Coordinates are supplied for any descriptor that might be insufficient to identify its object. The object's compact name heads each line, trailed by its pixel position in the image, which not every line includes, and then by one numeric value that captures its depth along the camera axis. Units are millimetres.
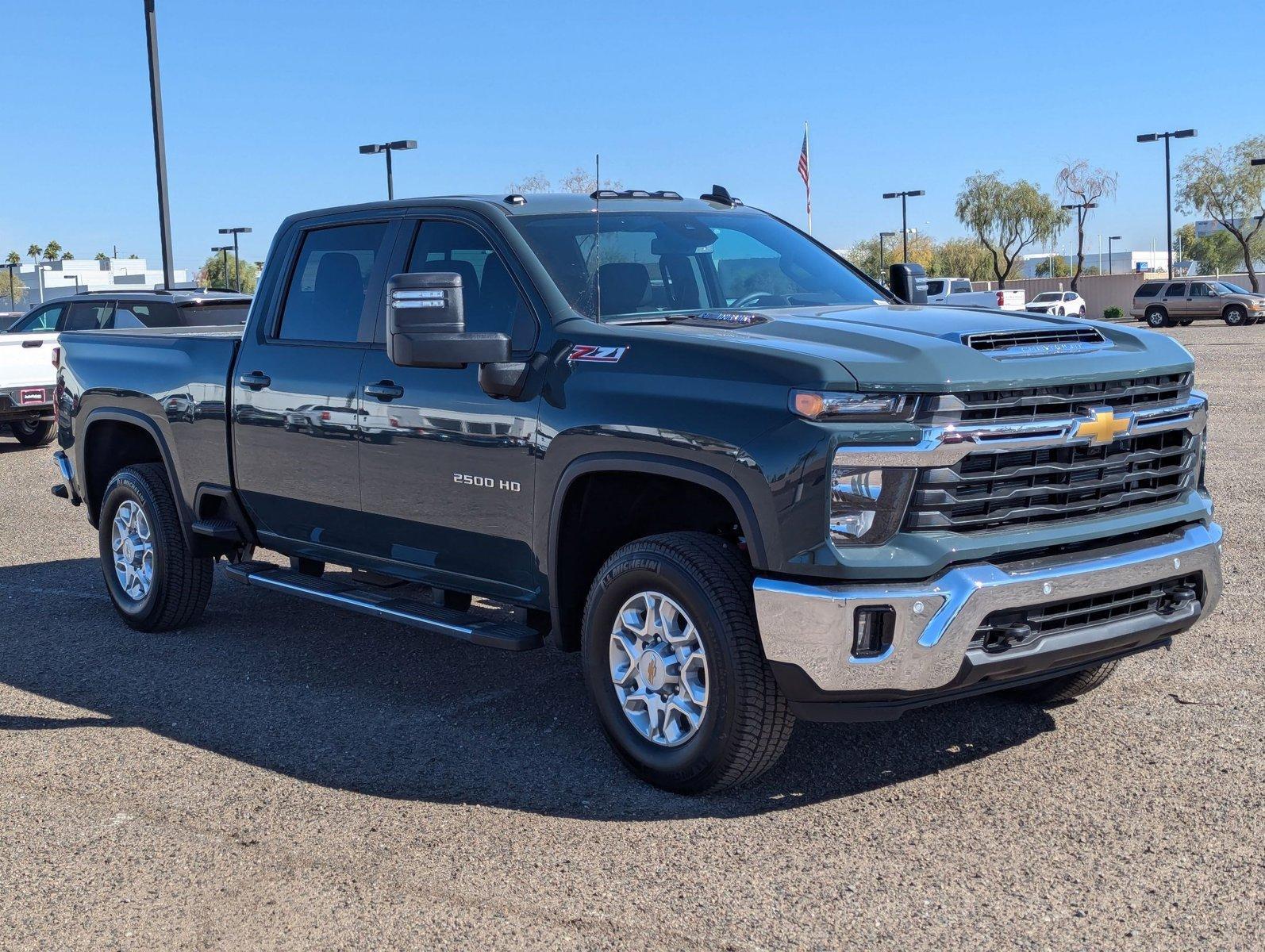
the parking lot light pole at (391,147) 40938
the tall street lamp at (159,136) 20094
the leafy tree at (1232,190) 74438
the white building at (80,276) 127188
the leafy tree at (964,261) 100062
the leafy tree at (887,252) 101625
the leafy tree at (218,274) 108512
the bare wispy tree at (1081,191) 77688
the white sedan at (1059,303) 39812
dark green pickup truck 4195
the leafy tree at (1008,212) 82062
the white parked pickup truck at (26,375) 15117
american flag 19797
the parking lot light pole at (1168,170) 54312
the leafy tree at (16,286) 102175
